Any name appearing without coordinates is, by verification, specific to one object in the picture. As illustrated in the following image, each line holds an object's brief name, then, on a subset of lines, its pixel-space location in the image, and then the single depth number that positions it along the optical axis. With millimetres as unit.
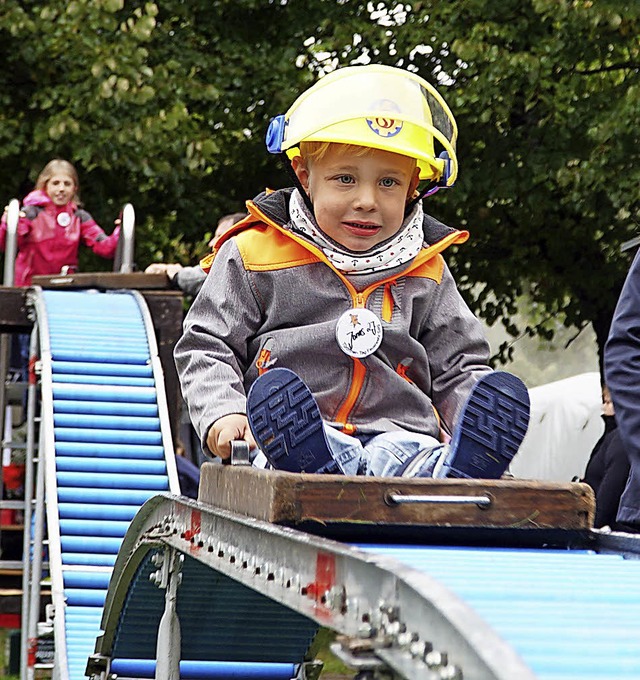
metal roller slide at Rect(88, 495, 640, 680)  3031
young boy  6824
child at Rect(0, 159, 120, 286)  18141
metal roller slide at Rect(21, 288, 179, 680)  11352
